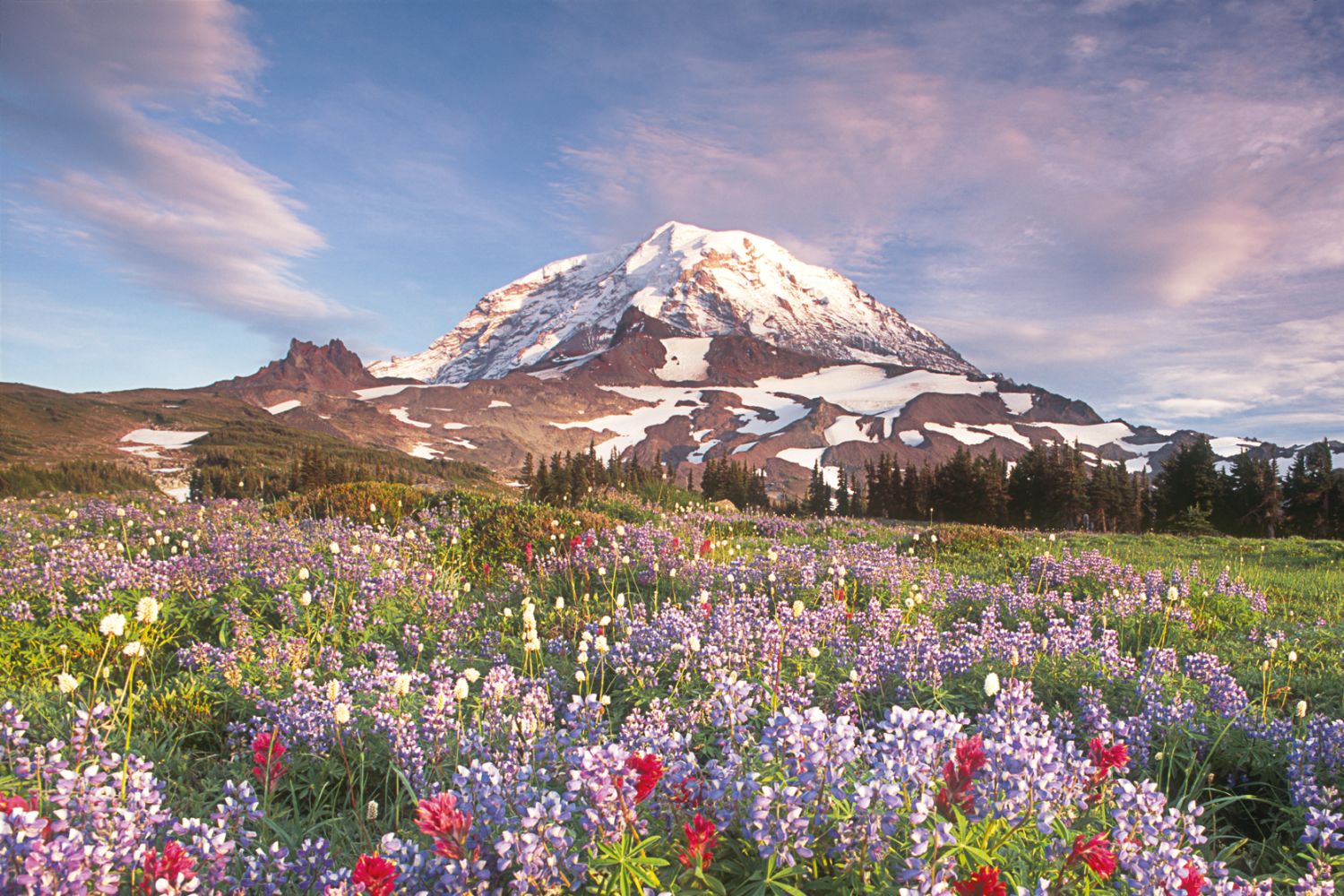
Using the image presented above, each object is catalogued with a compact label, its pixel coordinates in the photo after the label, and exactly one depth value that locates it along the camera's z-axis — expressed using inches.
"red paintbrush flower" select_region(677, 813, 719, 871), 86.7
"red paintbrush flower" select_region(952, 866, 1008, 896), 74.5
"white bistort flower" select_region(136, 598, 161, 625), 125.2
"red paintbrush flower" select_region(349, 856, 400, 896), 77.1
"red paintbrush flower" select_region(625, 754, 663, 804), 86.9
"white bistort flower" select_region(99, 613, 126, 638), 112.3
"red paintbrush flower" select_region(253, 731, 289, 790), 134.7
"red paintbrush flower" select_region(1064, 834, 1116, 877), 78.5
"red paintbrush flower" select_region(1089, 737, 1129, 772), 100.5
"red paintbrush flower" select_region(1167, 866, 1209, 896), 81.7
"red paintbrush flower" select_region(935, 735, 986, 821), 80.6
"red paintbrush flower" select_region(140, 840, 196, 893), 82.5
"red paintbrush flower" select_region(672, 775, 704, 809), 100.6
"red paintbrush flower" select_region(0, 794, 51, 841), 86.4
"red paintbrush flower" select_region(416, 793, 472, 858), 80.6
